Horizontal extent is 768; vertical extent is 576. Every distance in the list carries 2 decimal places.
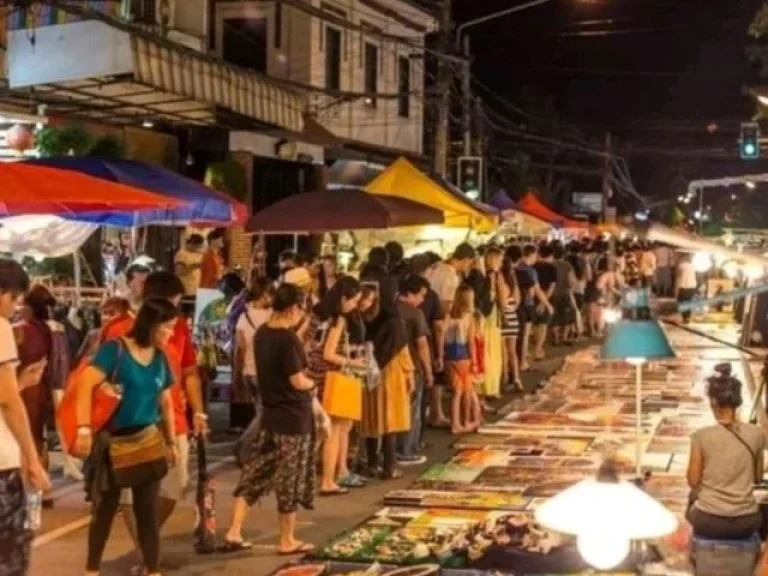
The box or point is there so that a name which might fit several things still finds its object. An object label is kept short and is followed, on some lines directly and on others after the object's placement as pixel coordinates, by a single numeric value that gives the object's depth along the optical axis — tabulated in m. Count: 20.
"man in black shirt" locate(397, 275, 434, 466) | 12.52
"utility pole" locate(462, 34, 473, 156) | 27.35
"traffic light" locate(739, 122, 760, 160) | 28.55
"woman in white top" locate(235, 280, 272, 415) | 12.41
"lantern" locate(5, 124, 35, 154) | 14.09
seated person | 8.02
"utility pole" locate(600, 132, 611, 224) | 57.89
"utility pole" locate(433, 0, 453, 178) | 25.81
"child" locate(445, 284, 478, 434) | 14.20
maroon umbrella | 14.33
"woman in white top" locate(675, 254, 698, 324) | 29.91
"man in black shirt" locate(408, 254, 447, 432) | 13.61
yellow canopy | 19.12
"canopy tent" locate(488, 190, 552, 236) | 26.06
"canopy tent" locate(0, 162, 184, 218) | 8.66
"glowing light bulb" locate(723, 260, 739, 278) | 26.69
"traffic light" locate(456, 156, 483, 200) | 28.75
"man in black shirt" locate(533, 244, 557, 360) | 21.25
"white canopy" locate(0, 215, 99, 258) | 12.15
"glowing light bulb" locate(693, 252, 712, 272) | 25.64
